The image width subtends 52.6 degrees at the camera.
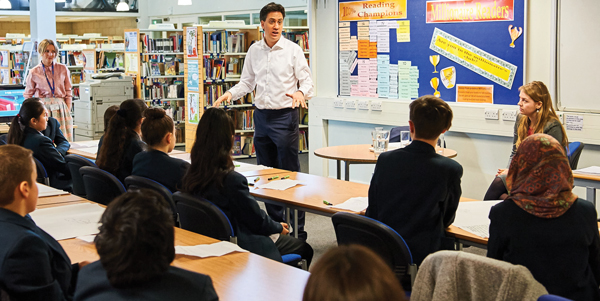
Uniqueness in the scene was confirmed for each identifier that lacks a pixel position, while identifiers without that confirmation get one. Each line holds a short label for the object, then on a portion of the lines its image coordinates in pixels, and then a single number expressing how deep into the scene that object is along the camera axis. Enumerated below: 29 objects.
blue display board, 5.20
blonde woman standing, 7.95
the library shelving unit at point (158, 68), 10.23
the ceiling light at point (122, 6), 16.23
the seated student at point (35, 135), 4.46
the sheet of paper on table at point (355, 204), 2.98
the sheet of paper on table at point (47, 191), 3.33
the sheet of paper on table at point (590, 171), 4.00
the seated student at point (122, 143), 3.84
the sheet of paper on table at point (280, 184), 3.53
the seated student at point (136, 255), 1.37
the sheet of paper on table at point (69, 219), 2.54
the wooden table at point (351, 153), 4.37
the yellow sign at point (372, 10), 6.08
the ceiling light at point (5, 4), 15.97
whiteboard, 4.70
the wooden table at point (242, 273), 1.84
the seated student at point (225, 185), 2.74
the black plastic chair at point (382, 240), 2.37
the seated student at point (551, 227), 2.05
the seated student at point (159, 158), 3.24
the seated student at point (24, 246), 1.70
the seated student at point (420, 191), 2.51
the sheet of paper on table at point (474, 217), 2.59
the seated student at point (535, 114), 4.25
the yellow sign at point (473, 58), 5.31
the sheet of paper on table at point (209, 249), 2.22
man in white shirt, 4.76
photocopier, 10.45
